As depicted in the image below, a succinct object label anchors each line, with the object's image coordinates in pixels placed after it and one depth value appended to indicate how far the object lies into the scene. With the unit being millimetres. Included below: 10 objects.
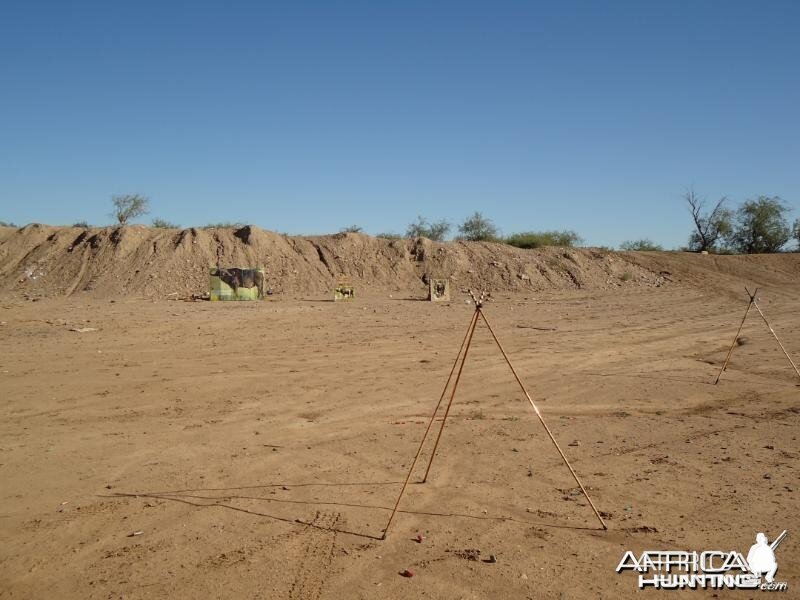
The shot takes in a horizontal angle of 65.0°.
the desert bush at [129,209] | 33750
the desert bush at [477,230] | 35438
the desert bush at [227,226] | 31594
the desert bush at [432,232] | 35969
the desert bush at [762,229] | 37625
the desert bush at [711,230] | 39719
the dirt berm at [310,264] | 25516
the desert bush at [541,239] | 34019
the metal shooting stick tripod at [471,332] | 4469
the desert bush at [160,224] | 33719
